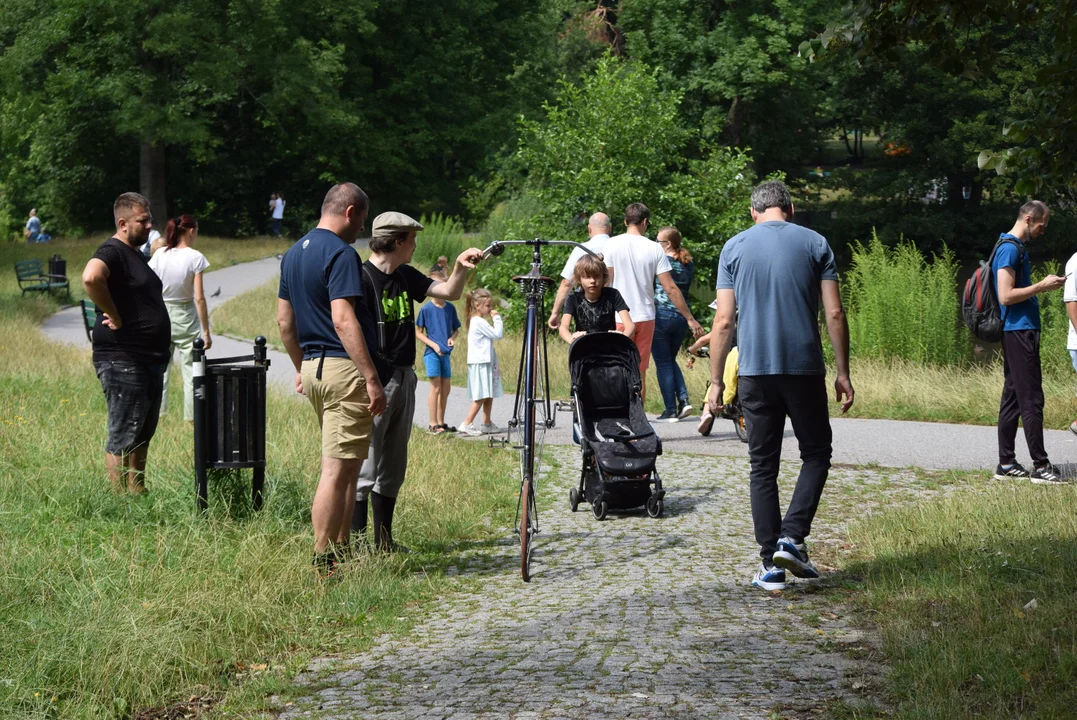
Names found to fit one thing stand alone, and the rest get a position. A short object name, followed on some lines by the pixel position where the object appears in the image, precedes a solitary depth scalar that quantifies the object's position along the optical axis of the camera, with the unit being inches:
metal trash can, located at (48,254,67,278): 1197.1
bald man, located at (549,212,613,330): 440.0
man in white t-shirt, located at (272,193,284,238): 1897.1
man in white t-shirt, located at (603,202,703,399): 447.2
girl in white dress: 487.2
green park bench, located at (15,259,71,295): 1139.9
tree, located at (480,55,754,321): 819.4
